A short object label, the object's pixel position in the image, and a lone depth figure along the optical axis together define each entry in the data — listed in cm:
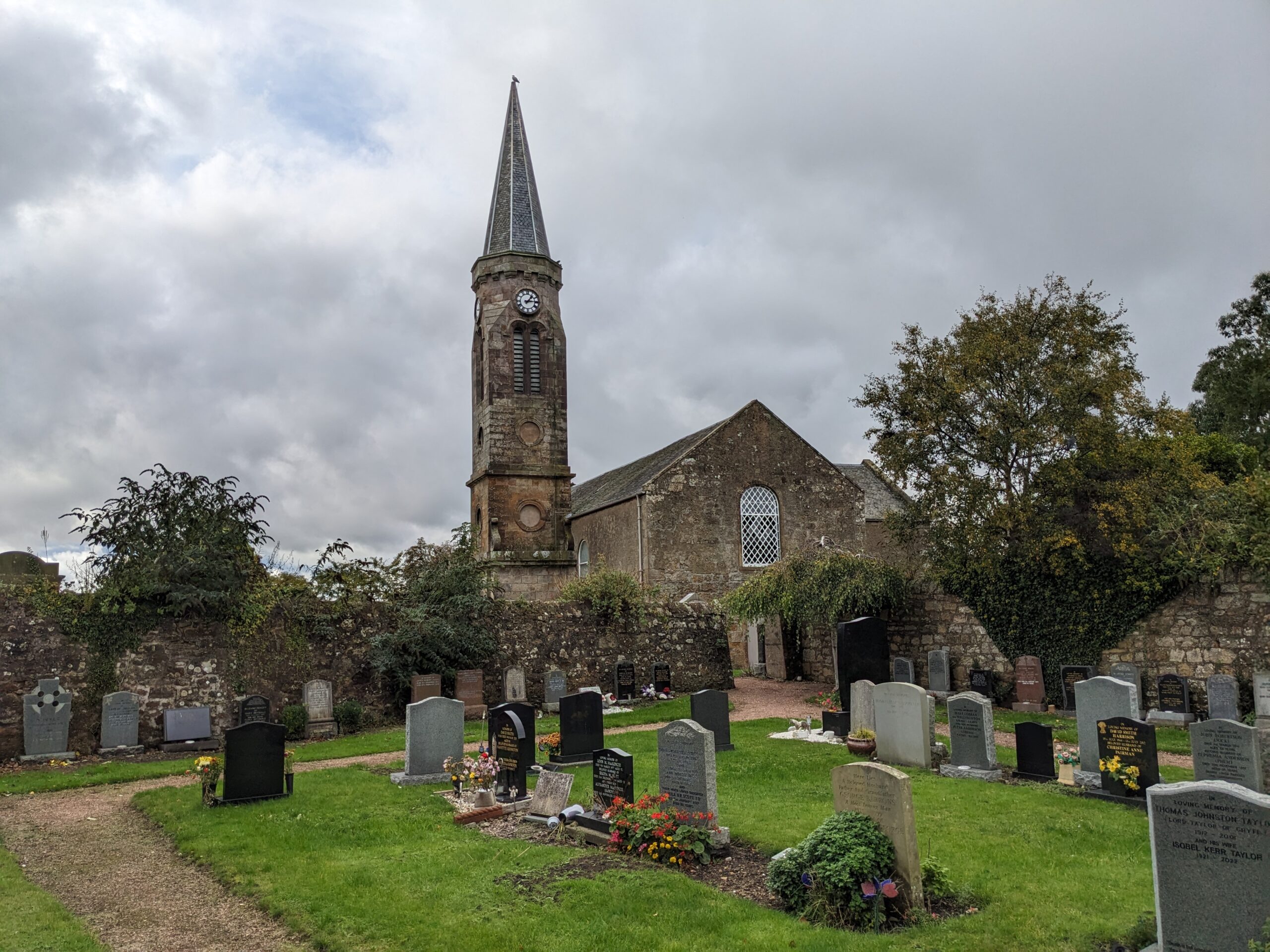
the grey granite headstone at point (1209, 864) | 504
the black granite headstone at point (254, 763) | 1068
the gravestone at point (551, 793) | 941
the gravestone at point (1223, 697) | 1480
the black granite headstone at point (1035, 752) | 1138
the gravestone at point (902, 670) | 1858
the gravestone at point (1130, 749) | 978
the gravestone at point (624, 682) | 2097
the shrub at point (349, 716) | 1731
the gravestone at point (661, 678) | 2191
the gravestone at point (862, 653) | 1538
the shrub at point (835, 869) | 638
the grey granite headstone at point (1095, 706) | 1132
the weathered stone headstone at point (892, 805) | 649
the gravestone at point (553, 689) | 1980
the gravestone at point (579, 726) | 1291
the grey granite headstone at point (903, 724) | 1232
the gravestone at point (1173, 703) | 1559
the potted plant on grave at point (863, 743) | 1307
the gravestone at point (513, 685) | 1955
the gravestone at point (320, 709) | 1703
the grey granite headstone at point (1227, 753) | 943
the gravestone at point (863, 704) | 1362
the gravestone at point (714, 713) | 1330
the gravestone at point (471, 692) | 1869
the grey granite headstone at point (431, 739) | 1208
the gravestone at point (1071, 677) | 1734
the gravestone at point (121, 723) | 1527
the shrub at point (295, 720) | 1658
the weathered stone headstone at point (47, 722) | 1459
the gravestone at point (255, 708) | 1548
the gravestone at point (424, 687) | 1825
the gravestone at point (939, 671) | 1966
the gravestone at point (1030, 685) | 1798
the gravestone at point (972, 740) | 1165
